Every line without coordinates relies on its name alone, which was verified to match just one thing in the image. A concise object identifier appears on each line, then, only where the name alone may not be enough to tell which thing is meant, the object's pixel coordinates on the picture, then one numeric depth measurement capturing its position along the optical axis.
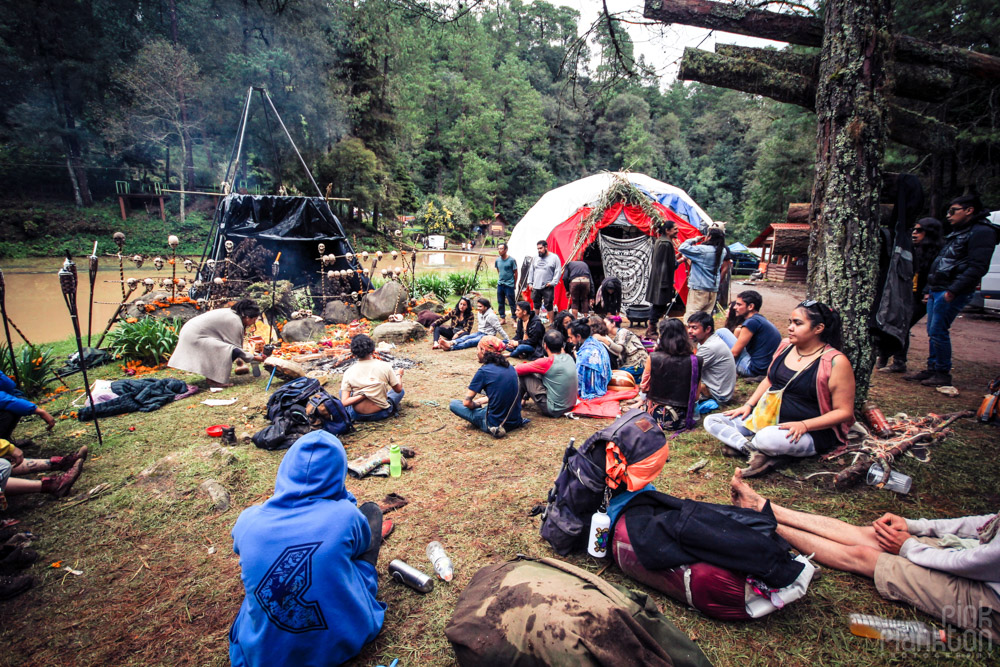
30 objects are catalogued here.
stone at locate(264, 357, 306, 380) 6.16
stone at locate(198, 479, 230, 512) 3.58
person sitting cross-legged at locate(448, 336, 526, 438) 4.60
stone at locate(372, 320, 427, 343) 8.82
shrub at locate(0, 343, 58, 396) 5.72
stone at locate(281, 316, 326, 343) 8.67
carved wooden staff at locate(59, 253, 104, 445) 4.14
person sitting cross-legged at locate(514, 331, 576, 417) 5.21
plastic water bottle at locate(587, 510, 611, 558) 2.68
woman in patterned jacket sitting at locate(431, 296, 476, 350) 8.61
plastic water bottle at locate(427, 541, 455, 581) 2.83
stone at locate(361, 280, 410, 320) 10.34
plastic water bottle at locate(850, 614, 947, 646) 2.21
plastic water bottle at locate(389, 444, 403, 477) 4.05
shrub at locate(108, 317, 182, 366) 6.89
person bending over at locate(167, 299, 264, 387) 6.02
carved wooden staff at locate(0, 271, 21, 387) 5.34
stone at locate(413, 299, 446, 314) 10.51
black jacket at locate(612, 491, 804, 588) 2.22
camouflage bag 1.73
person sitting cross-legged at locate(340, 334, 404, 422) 4.92
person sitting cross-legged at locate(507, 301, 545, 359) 7.65
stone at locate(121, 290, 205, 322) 8.00
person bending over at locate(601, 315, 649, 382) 6.59
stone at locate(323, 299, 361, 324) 10.08
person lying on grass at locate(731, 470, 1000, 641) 2.08
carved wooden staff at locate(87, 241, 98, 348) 4.93
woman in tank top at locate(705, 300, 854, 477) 3.34
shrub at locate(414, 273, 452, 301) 12.48
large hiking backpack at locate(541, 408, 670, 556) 2.55
